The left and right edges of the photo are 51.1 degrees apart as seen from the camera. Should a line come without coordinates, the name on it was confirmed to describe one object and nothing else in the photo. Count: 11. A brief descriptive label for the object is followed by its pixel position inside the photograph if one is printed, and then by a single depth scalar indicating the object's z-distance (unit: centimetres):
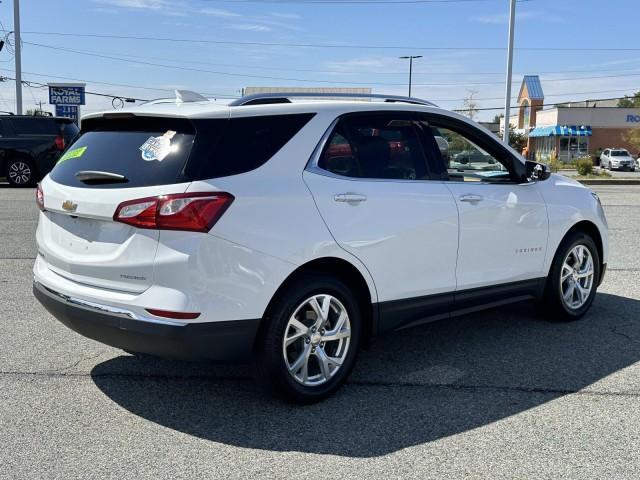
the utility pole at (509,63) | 2672
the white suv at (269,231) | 352
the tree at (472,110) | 7216
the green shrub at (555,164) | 4438
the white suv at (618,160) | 5031
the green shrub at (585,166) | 3203
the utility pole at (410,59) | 5900
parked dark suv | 1788
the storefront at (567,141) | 6425
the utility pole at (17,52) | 2767
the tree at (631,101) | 11612
